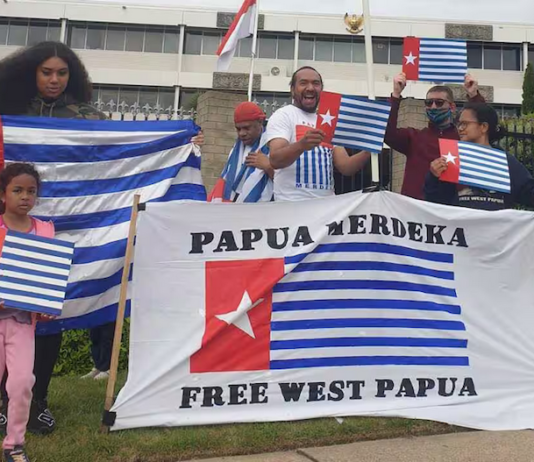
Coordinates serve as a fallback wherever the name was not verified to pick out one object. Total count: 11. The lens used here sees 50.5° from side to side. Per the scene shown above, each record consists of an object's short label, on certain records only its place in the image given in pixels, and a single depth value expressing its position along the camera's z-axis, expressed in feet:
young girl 8.69
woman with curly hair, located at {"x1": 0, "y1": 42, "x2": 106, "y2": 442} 11.72
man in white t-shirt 12.50
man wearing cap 13.62
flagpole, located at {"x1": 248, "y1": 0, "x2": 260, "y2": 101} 27.81
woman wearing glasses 13.30
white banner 10.55
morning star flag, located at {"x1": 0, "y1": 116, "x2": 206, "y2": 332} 11.54
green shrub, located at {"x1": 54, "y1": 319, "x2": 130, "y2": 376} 16.46
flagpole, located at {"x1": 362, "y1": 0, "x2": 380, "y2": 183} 15.70
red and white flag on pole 27.63
